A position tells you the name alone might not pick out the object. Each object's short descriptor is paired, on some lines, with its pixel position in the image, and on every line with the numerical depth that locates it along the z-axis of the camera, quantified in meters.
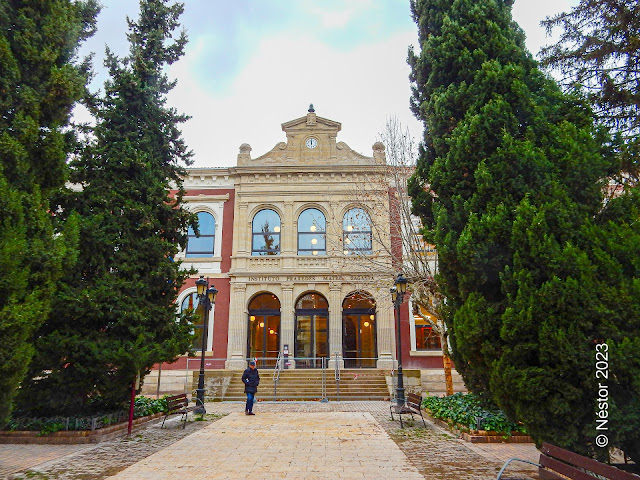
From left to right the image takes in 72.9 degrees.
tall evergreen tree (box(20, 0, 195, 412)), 9.52
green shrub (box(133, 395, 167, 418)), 11.57
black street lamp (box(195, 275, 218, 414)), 13.27
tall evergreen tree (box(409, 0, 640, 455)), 5.30
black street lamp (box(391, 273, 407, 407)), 12.42
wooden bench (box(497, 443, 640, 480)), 3.83
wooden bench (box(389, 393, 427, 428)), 10.71
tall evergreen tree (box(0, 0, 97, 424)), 6.24
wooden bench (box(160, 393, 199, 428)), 10.77
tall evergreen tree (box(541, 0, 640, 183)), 7.92
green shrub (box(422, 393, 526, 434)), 9.09
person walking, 13.32
